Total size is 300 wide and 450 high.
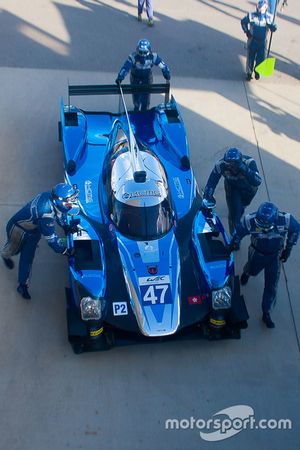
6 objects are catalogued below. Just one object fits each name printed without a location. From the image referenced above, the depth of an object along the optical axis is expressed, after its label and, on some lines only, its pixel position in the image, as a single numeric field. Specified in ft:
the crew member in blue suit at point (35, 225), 18.80
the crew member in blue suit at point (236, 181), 21.12
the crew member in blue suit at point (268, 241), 18.75
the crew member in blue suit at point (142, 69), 27.20
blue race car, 18.57
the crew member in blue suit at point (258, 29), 32.14
